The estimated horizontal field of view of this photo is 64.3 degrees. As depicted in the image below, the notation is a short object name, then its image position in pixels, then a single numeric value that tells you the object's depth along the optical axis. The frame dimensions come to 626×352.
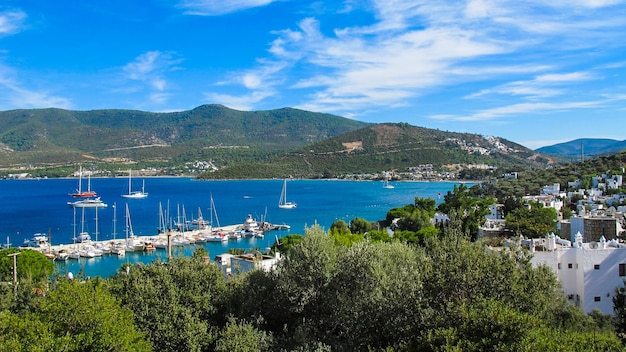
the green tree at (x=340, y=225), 40.14
